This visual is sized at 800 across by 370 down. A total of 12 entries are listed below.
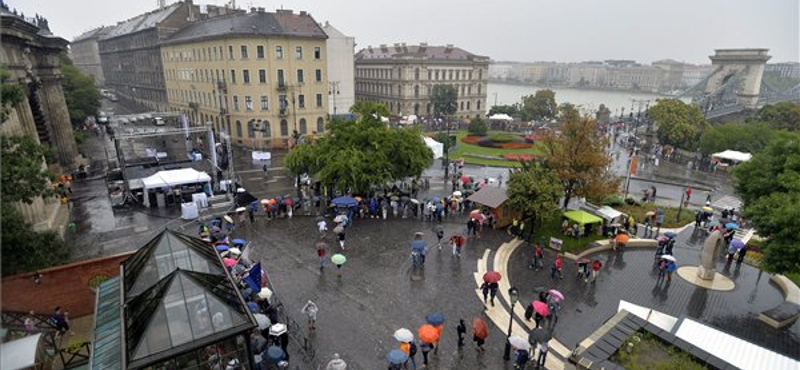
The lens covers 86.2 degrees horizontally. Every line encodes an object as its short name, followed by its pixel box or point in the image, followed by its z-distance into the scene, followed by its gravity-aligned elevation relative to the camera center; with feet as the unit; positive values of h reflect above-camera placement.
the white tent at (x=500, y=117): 215.16 -23.40
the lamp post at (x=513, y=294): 37.24 -19.07
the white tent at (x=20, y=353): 35.81 -23.66
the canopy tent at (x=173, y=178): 86.22 -21.92
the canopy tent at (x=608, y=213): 74.95 -24.75
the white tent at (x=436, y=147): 125.86 -22.48
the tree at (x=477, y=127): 187.62 -24.63
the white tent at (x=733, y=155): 130.93 -26.04
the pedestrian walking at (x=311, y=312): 45.44 -25.24
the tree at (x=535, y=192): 68.80 -19.54
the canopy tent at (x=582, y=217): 71.31 -24.30
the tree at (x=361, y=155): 80.02 -16.47
